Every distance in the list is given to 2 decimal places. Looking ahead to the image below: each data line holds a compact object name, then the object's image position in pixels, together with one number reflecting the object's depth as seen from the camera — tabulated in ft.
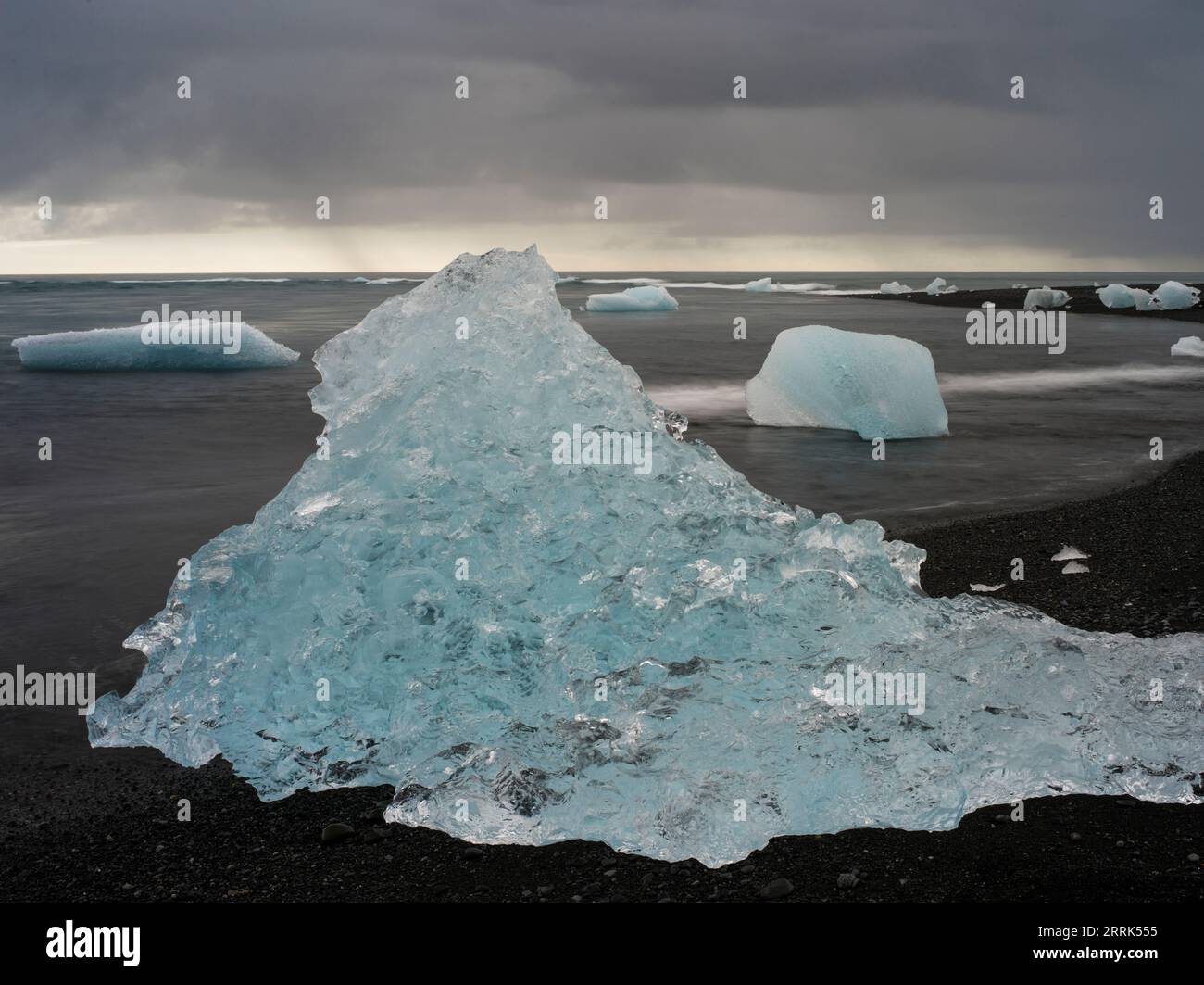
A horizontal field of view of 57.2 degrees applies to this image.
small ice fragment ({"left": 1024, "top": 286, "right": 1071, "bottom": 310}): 161.64
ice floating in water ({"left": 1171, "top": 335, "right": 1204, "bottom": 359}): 97.86
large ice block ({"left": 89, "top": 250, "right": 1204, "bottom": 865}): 15.78
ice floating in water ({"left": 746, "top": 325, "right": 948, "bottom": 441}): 48.78
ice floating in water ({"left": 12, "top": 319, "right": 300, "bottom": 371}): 78.18
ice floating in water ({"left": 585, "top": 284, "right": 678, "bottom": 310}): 159.43
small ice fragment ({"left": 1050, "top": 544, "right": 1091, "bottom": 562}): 28.02
